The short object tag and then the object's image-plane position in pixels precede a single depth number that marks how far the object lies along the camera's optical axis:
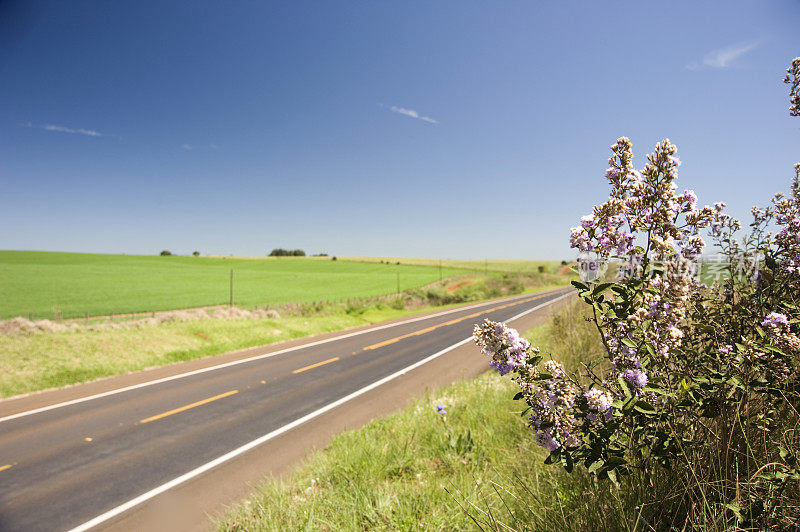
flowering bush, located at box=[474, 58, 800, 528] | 1.96
